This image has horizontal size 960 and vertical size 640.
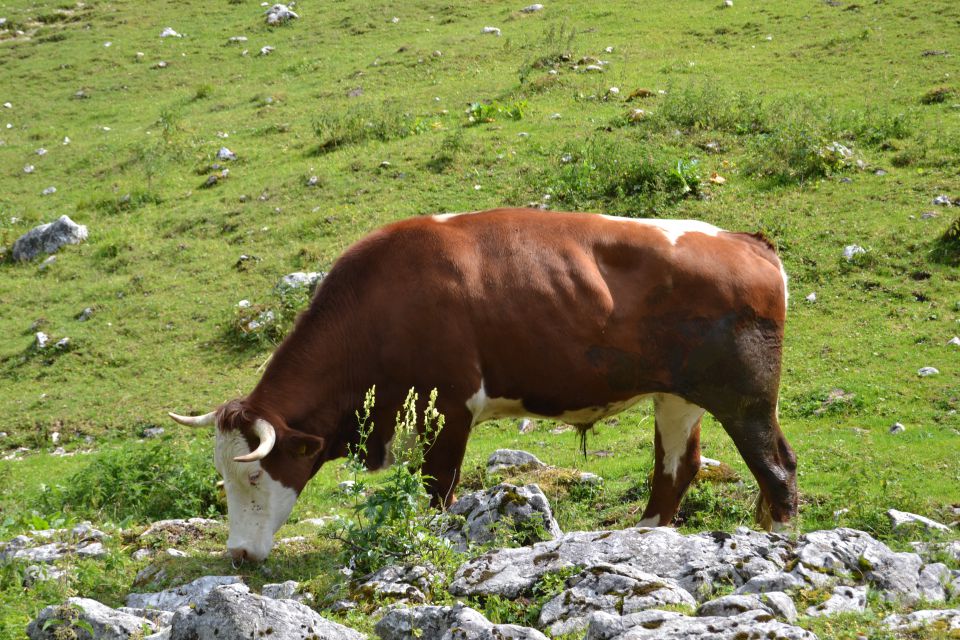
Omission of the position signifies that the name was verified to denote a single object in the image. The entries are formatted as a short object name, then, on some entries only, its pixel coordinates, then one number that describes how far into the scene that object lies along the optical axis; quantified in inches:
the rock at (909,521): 273.1
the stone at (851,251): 542.9
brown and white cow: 309.3
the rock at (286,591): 255.6
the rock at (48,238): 721.0
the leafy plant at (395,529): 247.4
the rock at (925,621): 188.5
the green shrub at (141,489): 364.8
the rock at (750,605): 197.3
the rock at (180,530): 329.1
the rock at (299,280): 572.1
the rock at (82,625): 221.8
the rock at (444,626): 196.2
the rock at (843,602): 203.2
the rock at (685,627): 183.5
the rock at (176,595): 274.4
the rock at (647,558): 224.5
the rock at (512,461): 382.8
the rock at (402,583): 232.4
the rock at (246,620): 198.1
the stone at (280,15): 1147.9
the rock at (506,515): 271.3
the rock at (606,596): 208.5
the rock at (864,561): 216.8
